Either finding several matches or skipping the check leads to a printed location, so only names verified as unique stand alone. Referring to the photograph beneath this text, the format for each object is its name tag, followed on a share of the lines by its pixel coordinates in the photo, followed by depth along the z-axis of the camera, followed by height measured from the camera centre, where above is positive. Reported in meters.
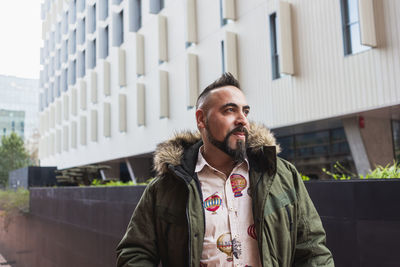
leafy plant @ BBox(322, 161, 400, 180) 4.02 -0.10
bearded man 2.19 -0.22
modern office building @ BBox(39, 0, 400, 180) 11.06 +3.81
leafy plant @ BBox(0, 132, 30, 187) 54.44 +3.24
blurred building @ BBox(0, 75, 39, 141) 104.12 +21.15
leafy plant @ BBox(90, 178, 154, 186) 13.03 -0.28
